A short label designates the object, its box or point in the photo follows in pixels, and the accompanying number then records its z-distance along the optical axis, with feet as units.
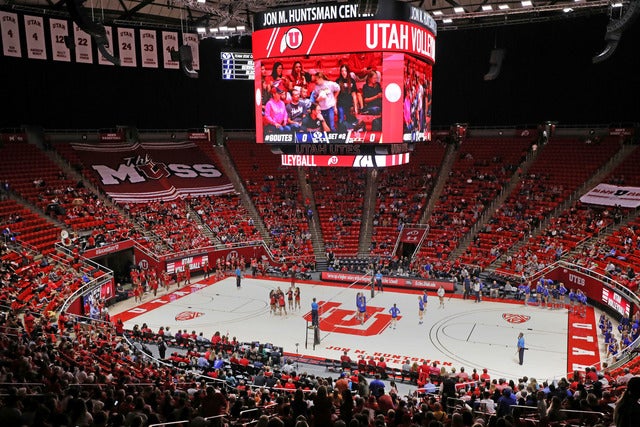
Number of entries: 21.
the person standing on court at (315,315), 71.26
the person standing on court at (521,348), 63.36
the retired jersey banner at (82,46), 114.32
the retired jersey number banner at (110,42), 117.12
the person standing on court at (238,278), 100.17
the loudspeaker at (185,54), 93.15
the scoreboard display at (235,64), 124.06
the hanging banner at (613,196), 99.14
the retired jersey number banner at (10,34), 102.17
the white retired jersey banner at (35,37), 105.50
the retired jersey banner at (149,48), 122.21
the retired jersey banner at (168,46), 126.41
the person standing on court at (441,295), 85.84
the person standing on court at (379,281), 98.86
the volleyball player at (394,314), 78.44
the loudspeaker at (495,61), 104.37
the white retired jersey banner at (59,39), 108.58
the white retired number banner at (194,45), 126.06
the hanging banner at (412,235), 116.67
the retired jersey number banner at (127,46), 118.52
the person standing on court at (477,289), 90.27
